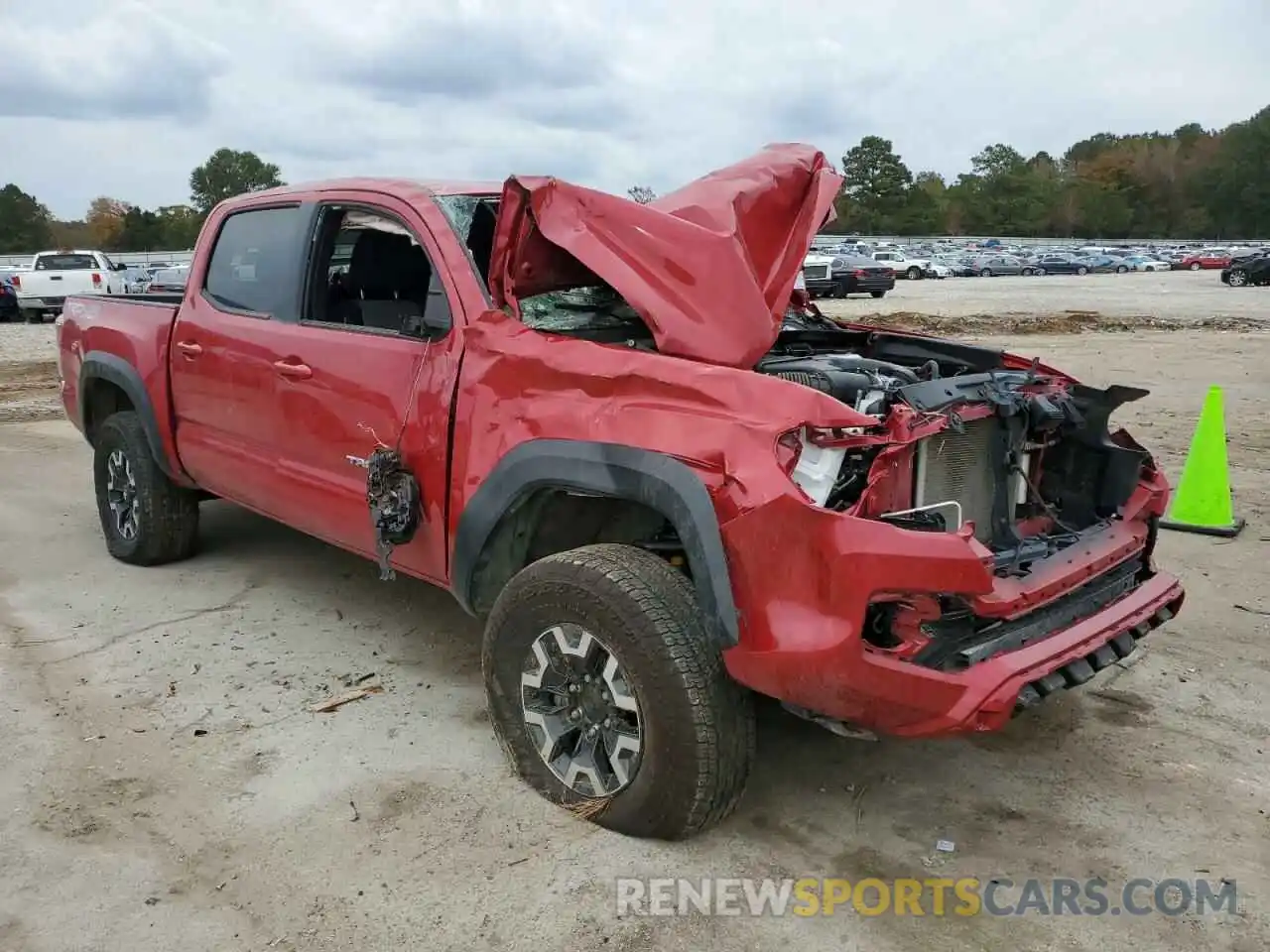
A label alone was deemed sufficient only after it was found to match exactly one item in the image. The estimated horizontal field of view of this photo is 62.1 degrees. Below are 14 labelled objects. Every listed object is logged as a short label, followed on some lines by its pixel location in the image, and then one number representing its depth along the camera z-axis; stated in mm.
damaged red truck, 2709
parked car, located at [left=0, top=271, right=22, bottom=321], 23750
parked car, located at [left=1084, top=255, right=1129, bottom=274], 61031
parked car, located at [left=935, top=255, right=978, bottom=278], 55178
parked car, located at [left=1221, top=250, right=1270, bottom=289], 38281
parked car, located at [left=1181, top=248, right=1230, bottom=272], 60219
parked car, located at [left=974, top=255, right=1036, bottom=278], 56781
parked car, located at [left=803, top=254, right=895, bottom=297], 30969
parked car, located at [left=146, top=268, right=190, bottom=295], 23105
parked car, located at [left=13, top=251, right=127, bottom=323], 23078
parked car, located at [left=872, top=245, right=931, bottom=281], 51500
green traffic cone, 6105
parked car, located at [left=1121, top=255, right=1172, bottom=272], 62594
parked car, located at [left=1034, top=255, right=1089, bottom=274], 58875
